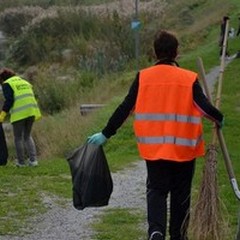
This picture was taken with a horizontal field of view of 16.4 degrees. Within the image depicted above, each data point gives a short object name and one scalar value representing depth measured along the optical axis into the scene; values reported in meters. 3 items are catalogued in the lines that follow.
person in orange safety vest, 6.45
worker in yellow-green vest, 13.02
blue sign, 21.52
